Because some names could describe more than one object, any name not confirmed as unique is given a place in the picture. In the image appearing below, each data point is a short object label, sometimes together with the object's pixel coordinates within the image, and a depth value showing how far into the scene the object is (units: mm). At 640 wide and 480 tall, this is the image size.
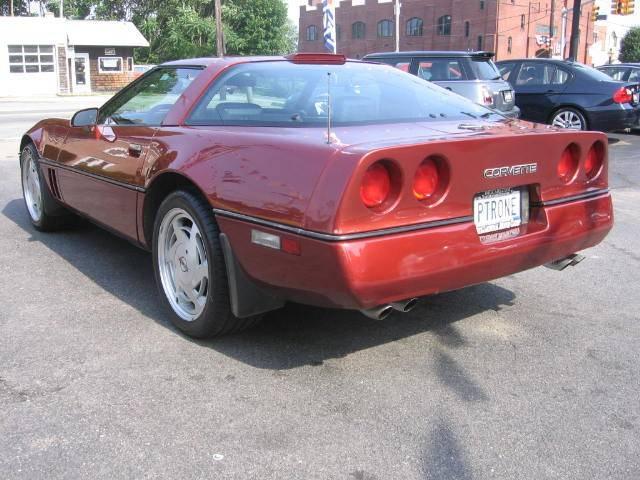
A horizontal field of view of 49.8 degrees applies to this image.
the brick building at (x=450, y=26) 62562
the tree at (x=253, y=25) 53250
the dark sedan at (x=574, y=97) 12289
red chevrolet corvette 2826
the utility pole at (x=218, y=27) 35781
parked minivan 10898
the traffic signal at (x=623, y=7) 28469
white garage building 37969
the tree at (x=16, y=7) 63625
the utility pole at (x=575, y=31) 21236
